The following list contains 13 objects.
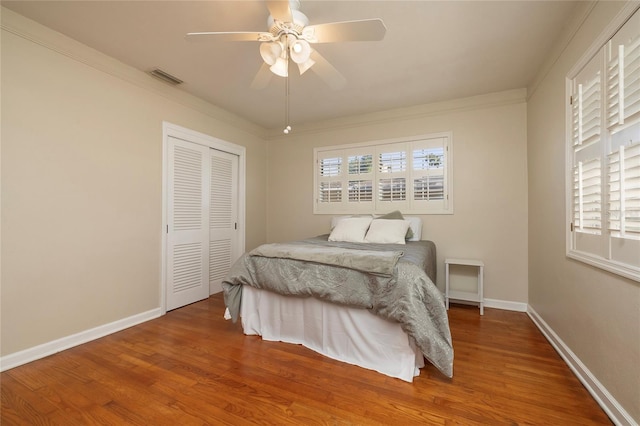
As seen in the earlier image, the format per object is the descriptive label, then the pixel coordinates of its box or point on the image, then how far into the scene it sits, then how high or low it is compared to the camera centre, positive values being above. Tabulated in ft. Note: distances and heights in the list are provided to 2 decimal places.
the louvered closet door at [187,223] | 10.07 -0.40
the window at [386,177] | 11.29 +1.75
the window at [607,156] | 4.32 +1.14
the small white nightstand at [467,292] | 9.73 -2.92
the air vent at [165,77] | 8.96 +4.77
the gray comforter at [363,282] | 5.50 -1.67
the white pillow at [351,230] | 10.45 -0.64
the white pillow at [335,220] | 12.52 -0.29
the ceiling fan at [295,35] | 4.93 +3.63
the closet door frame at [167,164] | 9.71 +2.14
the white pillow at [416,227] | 10.81 -0.52
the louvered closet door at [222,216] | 11.94 -0.13
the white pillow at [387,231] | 9.86 -0.65
